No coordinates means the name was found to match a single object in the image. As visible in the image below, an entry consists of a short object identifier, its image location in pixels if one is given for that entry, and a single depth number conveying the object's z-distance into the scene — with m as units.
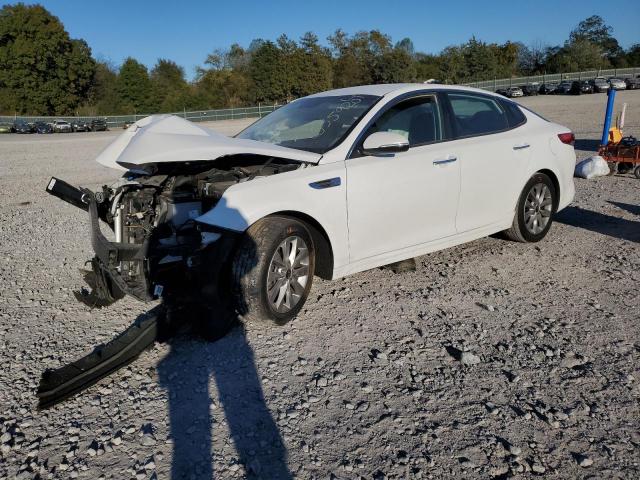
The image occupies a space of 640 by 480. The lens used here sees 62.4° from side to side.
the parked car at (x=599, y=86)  50.84
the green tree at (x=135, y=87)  69.50
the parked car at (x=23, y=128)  48.16
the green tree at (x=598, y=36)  95.53
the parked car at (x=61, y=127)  48.10
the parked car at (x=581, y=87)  50.80
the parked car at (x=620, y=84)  49.06
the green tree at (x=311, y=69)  71.44
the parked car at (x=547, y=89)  55.85
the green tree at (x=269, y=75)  70.62
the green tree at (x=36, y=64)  64.81
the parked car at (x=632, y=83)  51.72
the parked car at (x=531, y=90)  58.09
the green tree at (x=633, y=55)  84.48
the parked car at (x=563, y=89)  53.89
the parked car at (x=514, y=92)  54.18
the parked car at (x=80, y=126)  49.51
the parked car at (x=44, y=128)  47.22
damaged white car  3.62
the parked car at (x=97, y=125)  50.47
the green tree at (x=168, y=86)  67.06
